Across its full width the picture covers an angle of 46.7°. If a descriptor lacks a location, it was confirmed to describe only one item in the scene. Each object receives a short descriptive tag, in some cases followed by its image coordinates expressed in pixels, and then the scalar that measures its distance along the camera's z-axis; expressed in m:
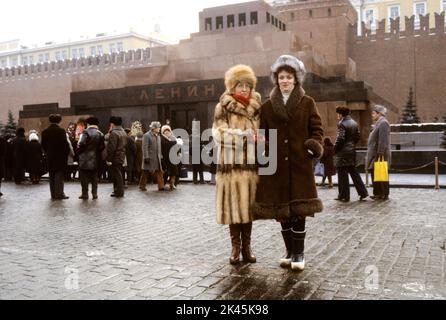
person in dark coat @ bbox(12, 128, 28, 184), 14.16
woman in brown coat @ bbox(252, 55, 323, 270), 3.93
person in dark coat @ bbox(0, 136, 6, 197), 12.53
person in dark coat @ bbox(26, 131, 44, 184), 14.14
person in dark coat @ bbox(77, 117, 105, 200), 9.64
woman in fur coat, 4.12
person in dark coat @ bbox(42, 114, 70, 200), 9.79
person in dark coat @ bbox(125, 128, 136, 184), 12.66
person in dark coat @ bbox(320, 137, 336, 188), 11.32
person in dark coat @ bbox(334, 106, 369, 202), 8.51
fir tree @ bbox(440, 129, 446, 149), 15.87
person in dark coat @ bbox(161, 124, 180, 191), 11.82
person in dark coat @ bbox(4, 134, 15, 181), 15.29
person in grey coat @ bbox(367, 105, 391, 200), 8.87
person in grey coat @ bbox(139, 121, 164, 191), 11.41
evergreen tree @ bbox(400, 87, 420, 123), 28.09
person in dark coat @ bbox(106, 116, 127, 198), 9.98
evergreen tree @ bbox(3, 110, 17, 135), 35.31
